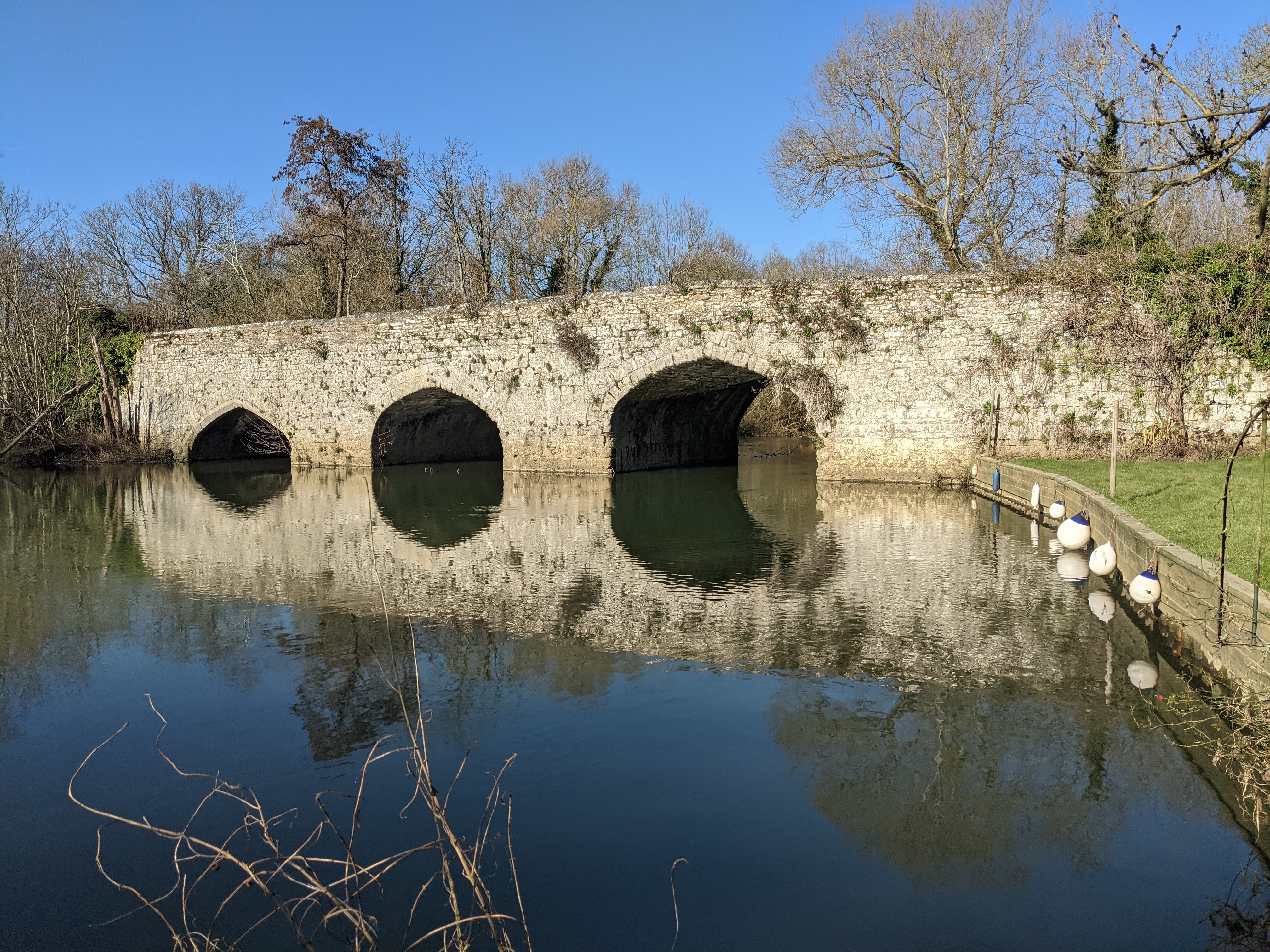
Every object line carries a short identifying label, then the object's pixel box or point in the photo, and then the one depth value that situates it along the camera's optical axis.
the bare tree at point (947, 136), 20.69
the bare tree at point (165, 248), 39.62
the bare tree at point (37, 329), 23.53
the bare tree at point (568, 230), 30.62
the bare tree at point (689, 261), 34.41
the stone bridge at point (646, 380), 15.34
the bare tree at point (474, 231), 31.30
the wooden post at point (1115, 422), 10.01
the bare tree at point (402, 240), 29.47
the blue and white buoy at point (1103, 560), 7.18
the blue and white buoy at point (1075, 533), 8.48
